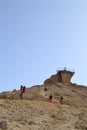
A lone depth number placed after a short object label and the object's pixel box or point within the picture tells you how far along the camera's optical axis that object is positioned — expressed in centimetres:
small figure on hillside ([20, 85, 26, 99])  1958
